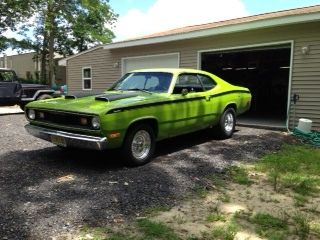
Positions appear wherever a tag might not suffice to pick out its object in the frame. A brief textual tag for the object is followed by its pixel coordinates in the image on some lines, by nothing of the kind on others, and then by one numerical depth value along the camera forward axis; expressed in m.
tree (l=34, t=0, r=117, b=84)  33.44
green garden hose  8.84
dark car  14.06
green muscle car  5.64
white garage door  13.68
